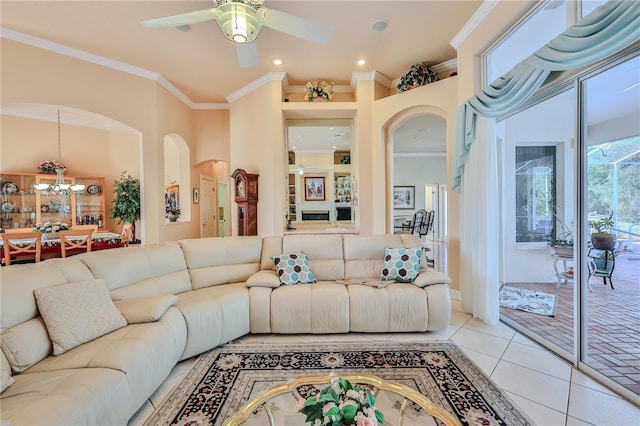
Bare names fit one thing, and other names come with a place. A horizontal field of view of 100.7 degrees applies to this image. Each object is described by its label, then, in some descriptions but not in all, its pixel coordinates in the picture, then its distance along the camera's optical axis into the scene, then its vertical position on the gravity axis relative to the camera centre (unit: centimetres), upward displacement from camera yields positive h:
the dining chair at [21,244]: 386 -49
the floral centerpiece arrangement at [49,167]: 556 +95
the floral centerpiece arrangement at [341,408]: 101 -79
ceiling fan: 216 +160
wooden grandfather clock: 475 +17
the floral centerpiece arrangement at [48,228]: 433 -26
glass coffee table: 123 -105
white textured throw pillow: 168 -69
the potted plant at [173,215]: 553 -10
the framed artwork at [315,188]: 550 +43
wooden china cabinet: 527 +19
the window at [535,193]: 345 +19
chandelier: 502 +48
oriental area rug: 168 -130
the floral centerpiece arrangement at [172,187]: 614 +55
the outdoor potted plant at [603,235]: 221 -25
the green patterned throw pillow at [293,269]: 295 -69
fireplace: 559 -13
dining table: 415 -54
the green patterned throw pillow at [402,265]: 298 -66
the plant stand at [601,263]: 229 -51
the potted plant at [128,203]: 466 +14
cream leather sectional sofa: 138 -85
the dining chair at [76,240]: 427 -47
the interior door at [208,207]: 653 +8
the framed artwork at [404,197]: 922 +38
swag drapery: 192 +65
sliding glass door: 204 -13
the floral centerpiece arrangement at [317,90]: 455 +205
